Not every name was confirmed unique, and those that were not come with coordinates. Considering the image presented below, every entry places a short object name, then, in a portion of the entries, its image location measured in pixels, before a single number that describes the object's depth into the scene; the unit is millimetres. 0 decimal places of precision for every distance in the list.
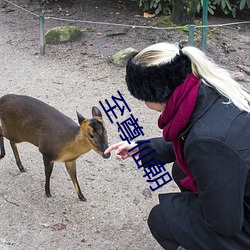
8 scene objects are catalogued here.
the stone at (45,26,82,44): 6531
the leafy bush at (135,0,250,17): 7298
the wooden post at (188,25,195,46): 5344
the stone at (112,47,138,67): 5832
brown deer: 2969
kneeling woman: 1935
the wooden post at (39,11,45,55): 6039
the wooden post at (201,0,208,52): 5730
